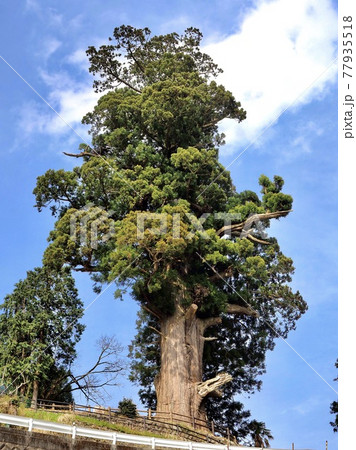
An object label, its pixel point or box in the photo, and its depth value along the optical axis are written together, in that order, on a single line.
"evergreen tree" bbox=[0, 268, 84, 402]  29.12
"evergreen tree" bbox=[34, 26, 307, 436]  31.19
